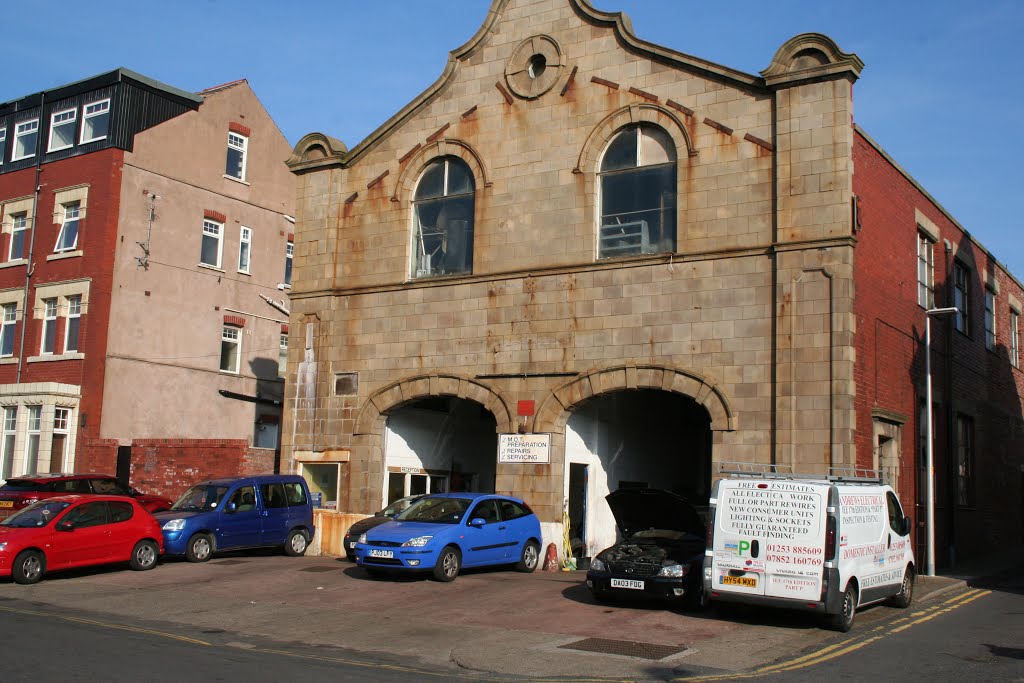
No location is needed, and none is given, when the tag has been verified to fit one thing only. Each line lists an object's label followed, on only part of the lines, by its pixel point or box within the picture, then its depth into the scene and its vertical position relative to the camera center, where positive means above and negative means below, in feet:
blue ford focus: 55.83 -3.81
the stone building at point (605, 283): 62.85 +13.29
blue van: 64.54 -3.57
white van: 42.09 -2.62
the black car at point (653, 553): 47.19 -3.62
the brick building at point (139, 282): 101.19 +19.02
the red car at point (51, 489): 70.08 -2.30
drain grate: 37.81 -6.51
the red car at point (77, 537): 54.44 -4.42
